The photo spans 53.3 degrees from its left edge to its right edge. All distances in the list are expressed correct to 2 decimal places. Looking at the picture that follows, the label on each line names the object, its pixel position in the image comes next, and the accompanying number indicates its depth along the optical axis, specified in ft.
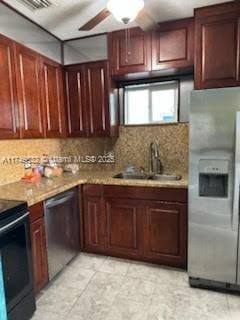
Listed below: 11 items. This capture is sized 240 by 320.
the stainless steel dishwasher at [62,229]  7.03
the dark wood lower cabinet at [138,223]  7.65
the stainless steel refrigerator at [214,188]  6.20
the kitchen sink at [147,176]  8.87
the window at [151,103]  9.26
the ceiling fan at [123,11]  4.81
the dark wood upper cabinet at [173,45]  7.63
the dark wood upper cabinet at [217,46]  6.63
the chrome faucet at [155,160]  9.58
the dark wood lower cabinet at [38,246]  6.31
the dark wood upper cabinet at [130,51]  8.16
